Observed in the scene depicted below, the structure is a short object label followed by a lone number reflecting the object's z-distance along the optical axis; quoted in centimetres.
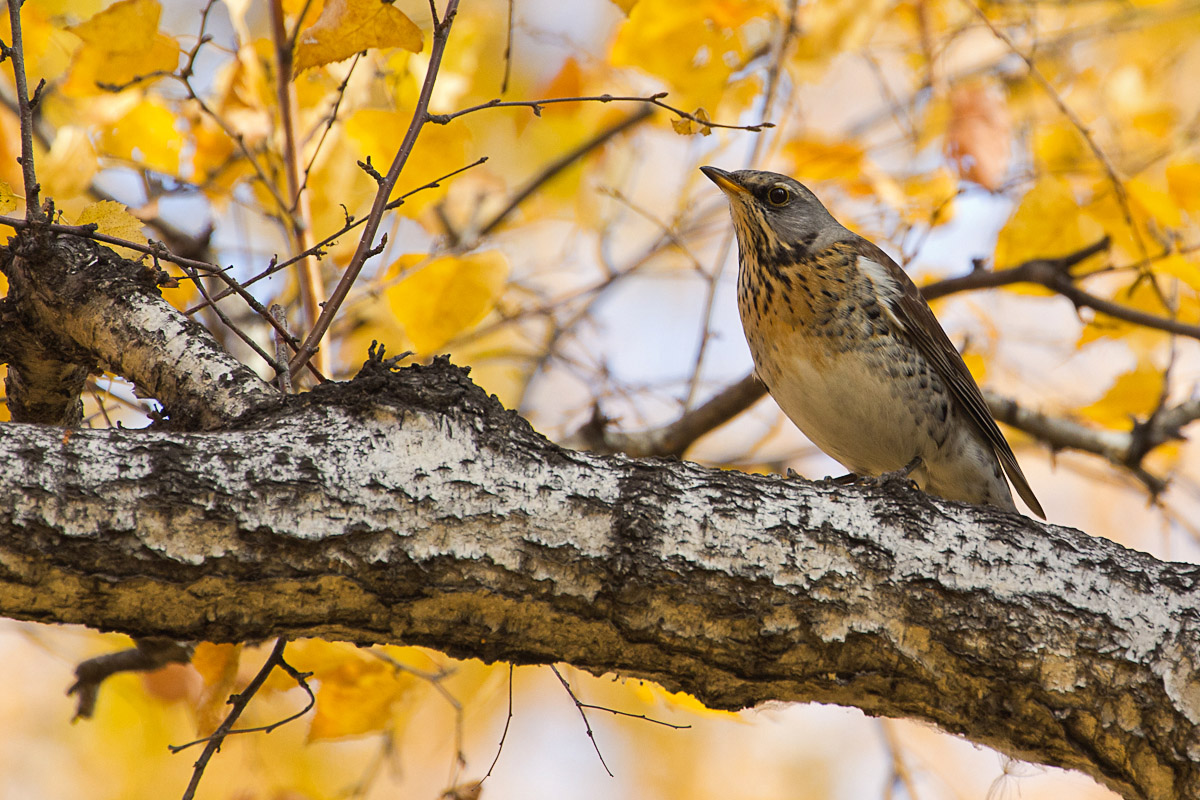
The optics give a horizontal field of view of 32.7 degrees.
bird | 800
